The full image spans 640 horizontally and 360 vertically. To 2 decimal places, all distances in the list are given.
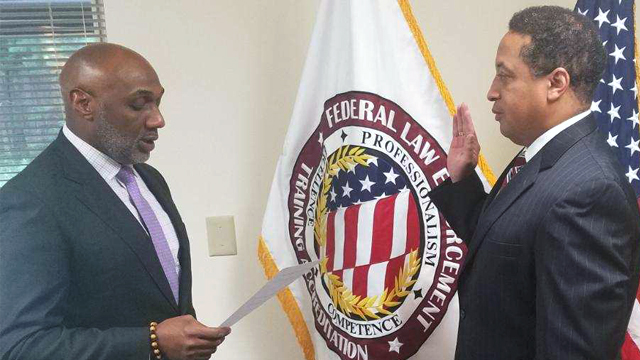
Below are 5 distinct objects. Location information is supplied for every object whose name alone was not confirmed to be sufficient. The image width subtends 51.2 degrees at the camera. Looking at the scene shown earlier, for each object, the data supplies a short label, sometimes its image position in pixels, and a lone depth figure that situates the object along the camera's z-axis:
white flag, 1.97
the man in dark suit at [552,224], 1.23
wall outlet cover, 2.29
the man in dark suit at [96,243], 1.31
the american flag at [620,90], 2.03
